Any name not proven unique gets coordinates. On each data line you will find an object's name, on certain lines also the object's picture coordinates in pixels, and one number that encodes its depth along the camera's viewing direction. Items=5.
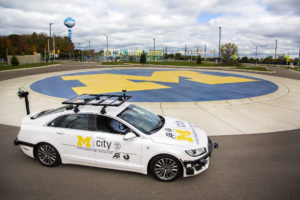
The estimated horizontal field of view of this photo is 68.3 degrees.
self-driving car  4.49
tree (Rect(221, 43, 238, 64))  59.19
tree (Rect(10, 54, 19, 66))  44.72
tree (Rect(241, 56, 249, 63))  112.80
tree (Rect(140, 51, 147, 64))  54.33
